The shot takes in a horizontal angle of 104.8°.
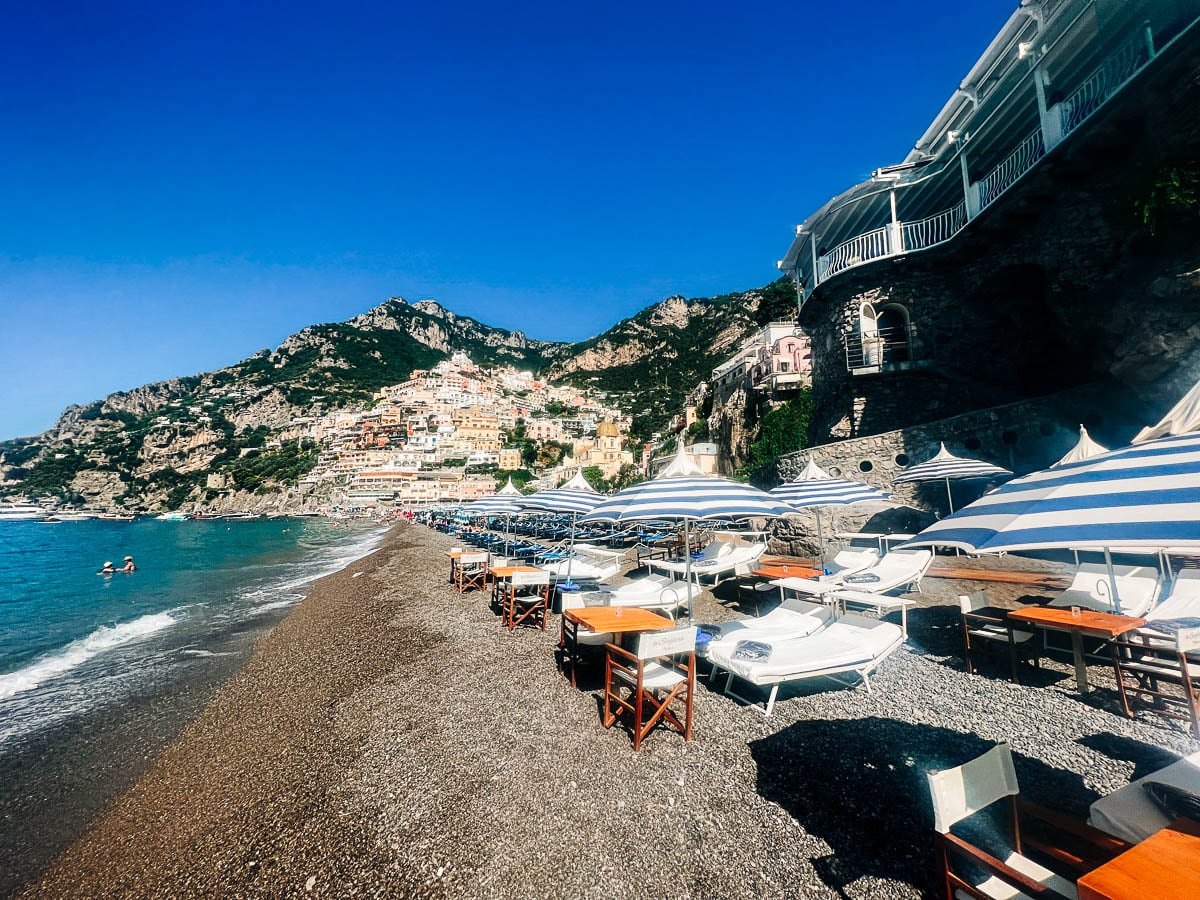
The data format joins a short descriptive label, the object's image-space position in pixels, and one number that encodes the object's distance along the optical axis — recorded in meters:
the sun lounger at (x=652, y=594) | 6.73
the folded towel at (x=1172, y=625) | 4.01
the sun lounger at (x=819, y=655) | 4.24
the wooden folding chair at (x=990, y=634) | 4.74
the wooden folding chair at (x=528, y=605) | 7.53
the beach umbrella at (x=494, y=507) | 13.46
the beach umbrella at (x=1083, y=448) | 5.79
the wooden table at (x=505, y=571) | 8.37
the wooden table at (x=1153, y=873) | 1.37
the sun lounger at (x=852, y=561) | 8.07
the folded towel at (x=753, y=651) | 4.47
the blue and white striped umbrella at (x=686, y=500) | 5.05
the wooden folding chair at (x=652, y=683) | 3.89
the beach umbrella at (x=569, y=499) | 10.19
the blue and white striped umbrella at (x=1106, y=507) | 1.91
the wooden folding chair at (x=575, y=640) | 5.25
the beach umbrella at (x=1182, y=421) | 2.69
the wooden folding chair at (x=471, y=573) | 11.04
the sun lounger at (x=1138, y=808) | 1.89
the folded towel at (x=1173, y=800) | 1.86
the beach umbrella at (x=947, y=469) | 9.27
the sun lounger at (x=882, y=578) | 6.91
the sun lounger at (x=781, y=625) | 5.10
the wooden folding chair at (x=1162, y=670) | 3.48
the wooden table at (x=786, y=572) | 8.05
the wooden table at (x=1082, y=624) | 4.09
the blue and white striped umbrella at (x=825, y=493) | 8.47
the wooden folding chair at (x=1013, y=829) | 1.83
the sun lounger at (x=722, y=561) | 8.97
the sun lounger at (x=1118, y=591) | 4.92
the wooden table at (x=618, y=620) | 4.57
